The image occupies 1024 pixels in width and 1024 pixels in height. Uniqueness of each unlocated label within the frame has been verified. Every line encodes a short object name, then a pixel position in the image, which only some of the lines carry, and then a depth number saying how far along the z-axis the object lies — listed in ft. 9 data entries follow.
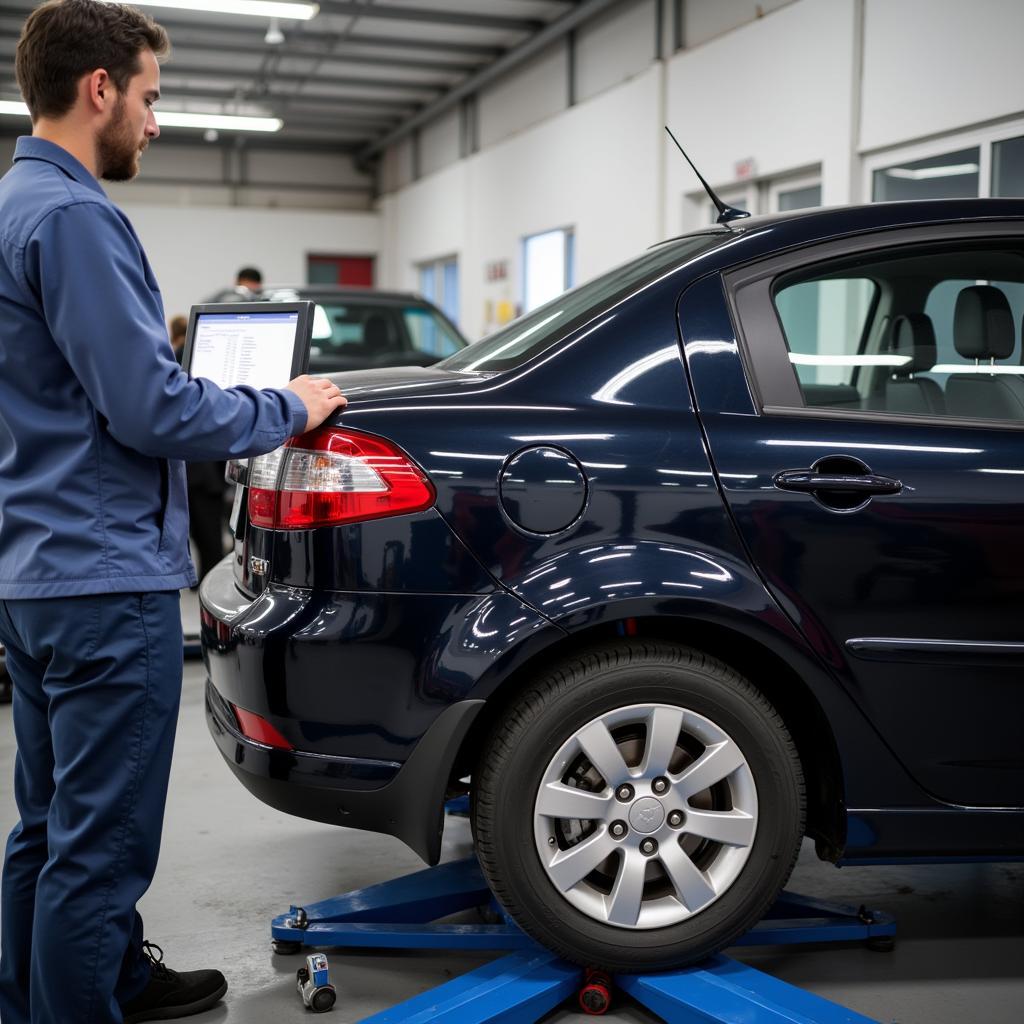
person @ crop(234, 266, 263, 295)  29.99
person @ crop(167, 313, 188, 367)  20.93
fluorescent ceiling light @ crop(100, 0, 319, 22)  32.45
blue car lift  6.95
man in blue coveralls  5.71
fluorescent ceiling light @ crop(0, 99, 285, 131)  46.47
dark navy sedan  6.97
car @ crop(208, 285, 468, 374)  28.53
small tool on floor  7.43
